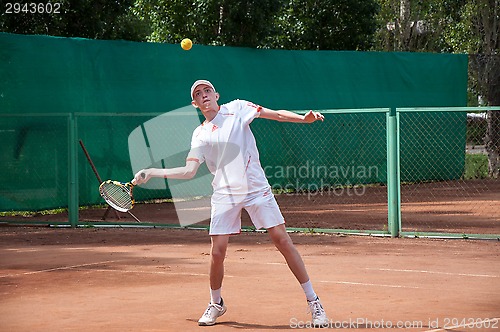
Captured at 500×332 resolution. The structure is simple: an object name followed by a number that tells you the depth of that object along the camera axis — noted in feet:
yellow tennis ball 33.53
